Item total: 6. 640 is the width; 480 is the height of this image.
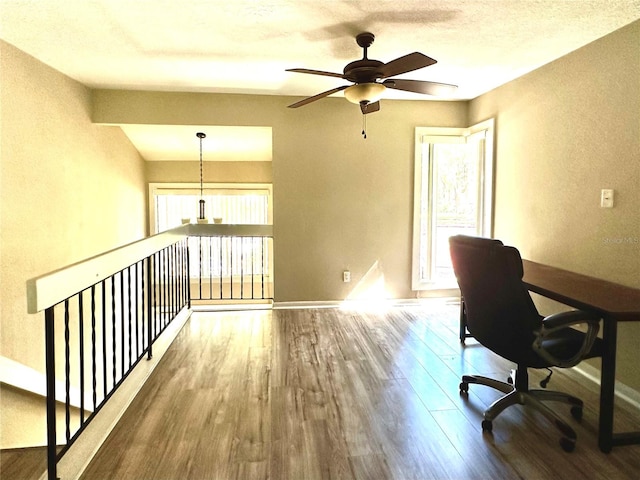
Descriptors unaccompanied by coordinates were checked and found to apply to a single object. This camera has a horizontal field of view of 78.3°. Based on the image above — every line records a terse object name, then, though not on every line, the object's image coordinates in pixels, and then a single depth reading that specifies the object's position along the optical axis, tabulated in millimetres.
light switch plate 2619
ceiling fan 2291
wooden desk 1927
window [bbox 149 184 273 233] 5938
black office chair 1938
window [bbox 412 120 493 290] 4582
